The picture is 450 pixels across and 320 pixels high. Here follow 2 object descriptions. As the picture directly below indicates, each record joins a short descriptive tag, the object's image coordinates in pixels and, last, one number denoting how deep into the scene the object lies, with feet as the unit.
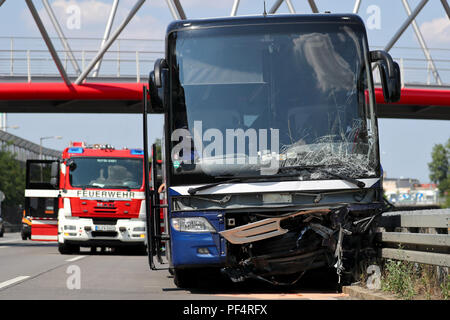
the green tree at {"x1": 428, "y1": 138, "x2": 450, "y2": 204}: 442.91
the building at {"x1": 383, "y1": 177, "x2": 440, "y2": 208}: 460.47
